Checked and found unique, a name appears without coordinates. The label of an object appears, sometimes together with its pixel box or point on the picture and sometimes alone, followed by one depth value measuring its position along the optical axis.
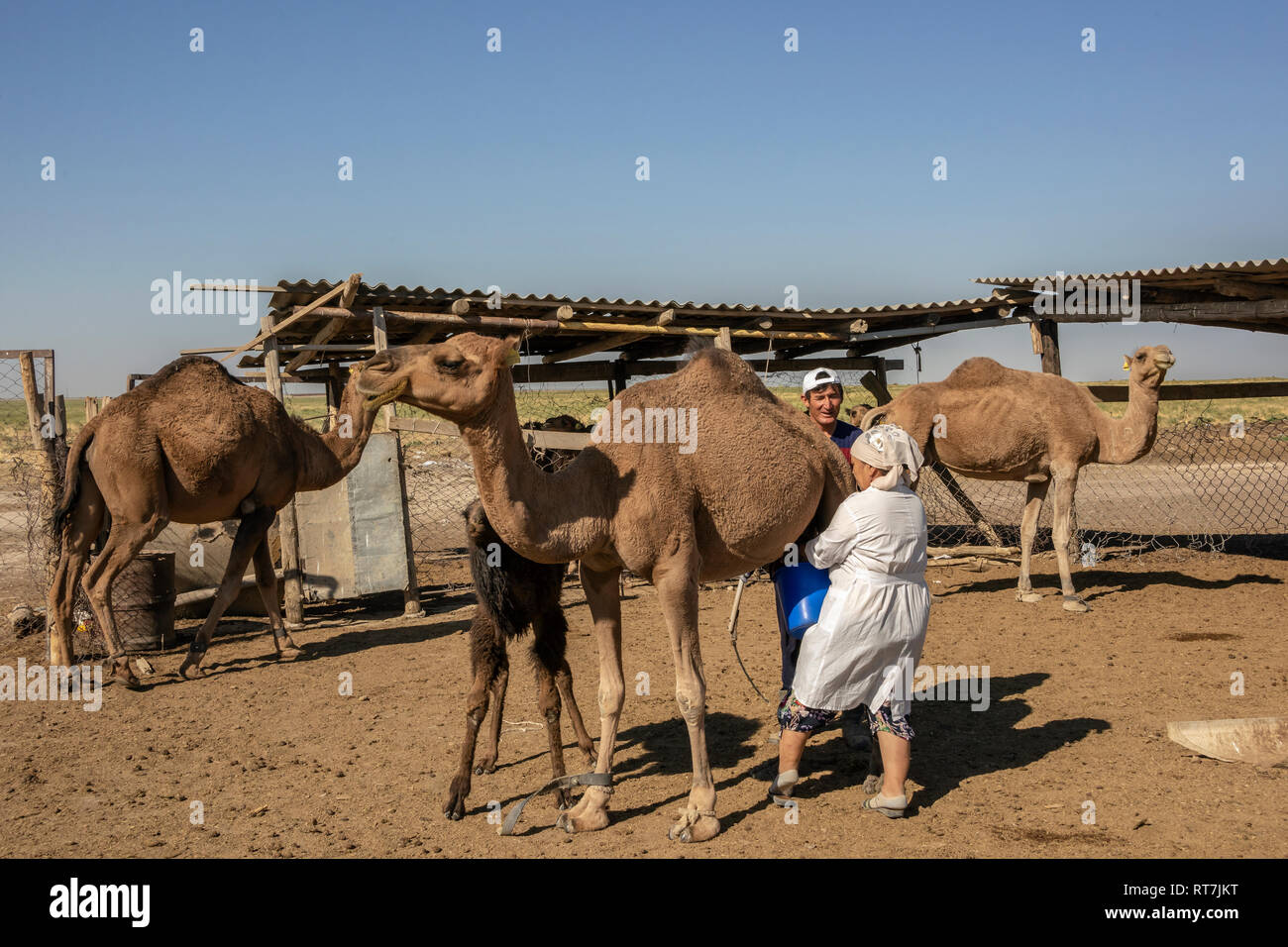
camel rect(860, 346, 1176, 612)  10.18
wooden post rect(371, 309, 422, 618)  11.23
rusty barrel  9.83
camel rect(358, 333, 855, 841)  4.31
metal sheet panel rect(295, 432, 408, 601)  11.45
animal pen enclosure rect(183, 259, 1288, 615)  10.12
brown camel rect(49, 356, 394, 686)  8.80
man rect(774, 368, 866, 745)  6.17
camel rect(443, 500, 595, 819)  5.28
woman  4.87
